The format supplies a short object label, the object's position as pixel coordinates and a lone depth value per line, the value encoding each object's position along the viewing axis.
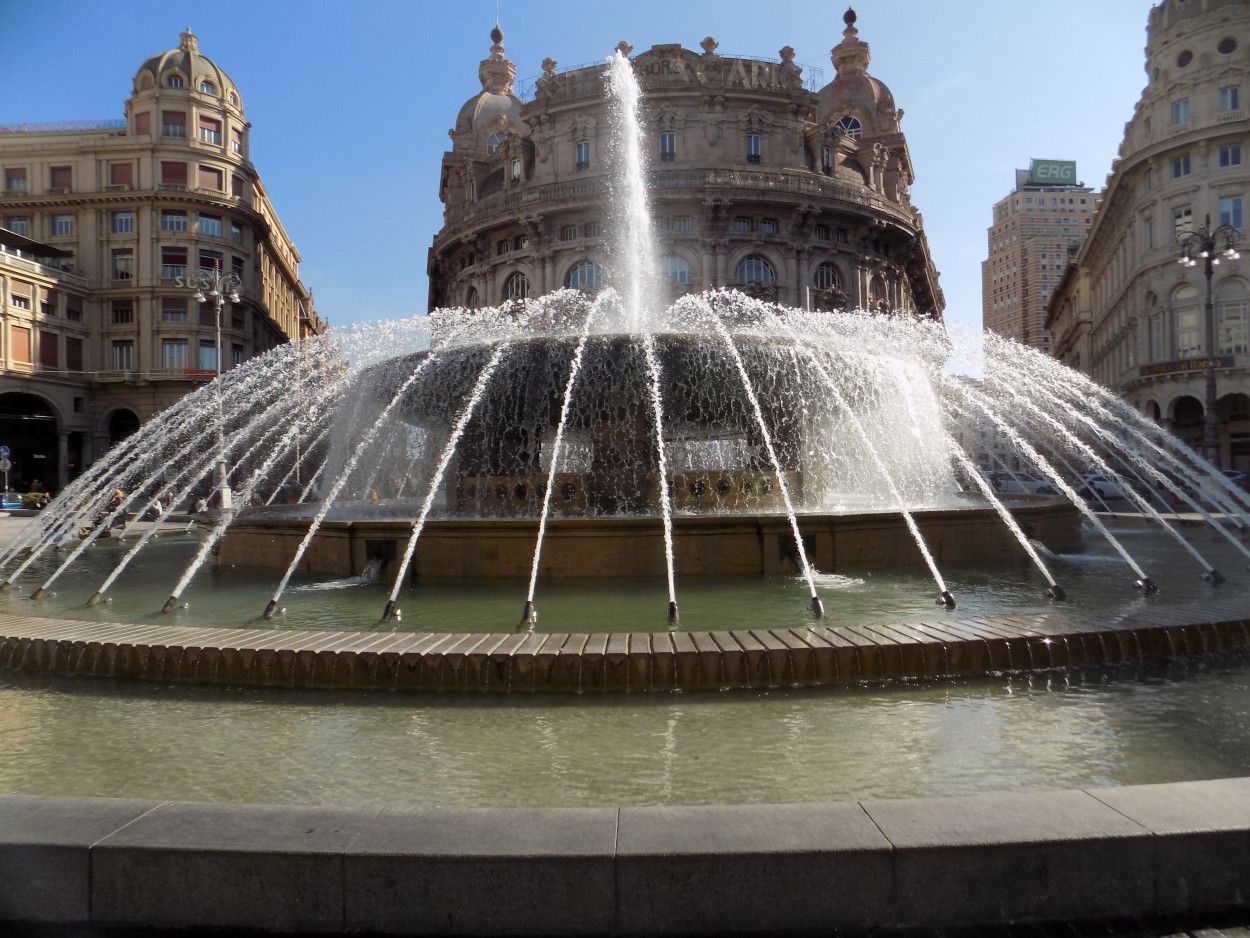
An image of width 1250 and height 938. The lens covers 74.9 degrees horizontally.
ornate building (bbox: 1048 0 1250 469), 40.94
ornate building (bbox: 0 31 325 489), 47.19
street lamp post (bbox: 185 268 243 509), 31.31
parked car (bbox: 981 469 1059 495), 33.10
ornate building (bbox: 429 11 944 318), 44.03
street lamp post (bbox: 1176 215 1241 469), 23.56
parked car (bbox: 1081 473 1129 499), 29.95
